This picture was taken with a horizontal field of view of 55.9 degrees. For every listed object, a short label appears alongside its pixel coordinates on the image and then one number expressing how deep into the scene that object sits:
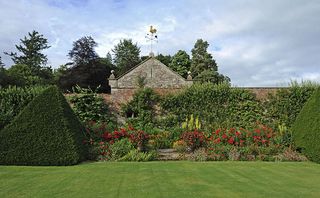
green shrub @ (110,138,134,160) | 10.46
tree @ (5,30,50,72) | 40.81
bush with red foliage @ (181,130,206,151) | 11.12
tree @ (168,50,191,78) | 47.09
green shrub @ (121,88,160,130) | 15.08
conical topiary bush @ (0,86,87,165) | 9.18
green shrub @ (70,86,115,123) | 14.69
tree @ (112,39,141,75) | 50.87
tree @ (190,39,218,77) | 42.88
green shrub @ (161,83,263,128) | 14.84
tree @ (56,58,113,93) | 34.53
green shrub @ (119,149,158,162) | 10.17
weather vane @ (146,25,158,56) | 25.80
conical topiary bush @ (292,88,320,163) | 10.23
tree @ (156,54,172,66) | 51.72
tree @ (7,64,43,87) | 28.52
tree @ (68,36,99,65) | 38.03
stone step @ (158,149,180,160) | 10.64
